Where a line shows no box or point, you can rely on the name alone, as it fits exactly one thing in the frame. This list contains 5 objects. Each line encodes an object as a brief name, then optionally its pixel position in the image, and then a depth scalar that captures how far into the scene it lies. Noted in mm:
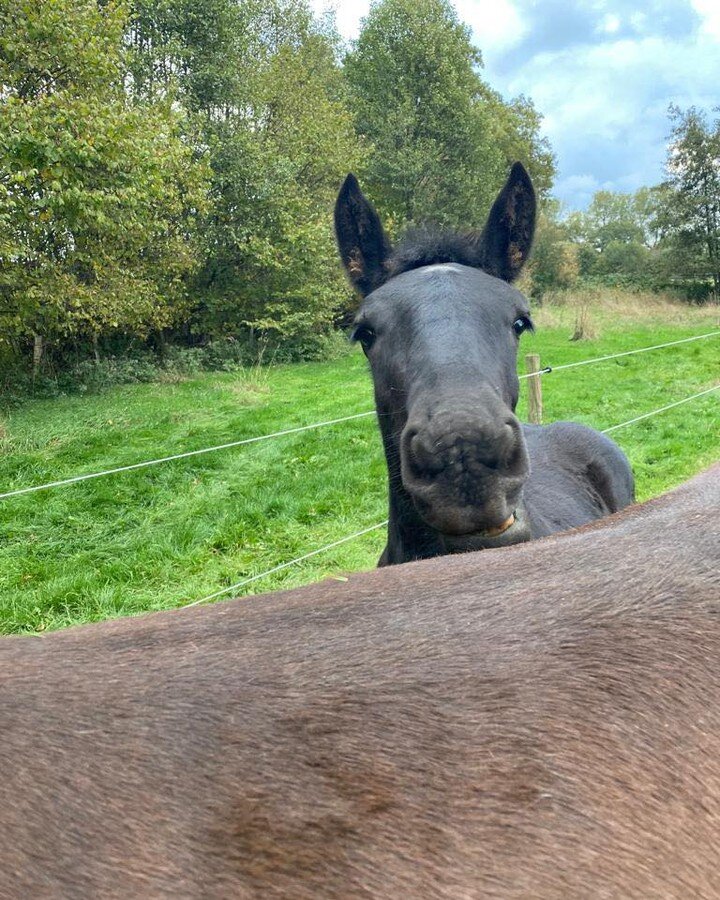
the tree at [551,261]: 43250
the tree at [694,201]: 34031
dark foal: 2791
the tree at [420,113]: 30391
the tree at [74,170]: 10586
